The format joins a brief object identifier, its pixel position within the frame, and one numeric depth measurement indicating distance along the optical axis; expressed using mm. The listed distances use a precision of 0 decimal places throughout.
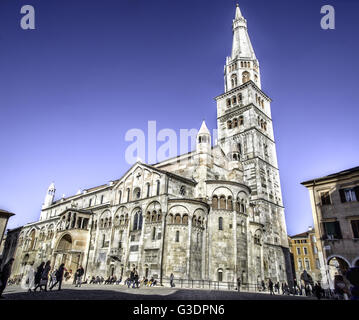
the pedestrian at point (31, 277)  16219
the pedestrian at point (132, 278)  23019
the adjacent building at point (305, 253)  54438
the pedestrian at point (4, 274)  11242
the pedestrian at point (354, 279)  9180
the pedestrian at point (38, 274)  15864
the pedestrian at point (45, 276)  15720
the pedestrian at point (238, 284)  24331
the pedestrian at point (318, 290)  16320
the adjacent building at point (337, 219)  21766
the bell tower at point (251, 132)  37531
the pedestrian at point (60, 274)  16828
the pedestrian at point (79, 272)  20844
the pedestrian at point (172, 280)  23831
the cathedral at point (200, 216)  27328
